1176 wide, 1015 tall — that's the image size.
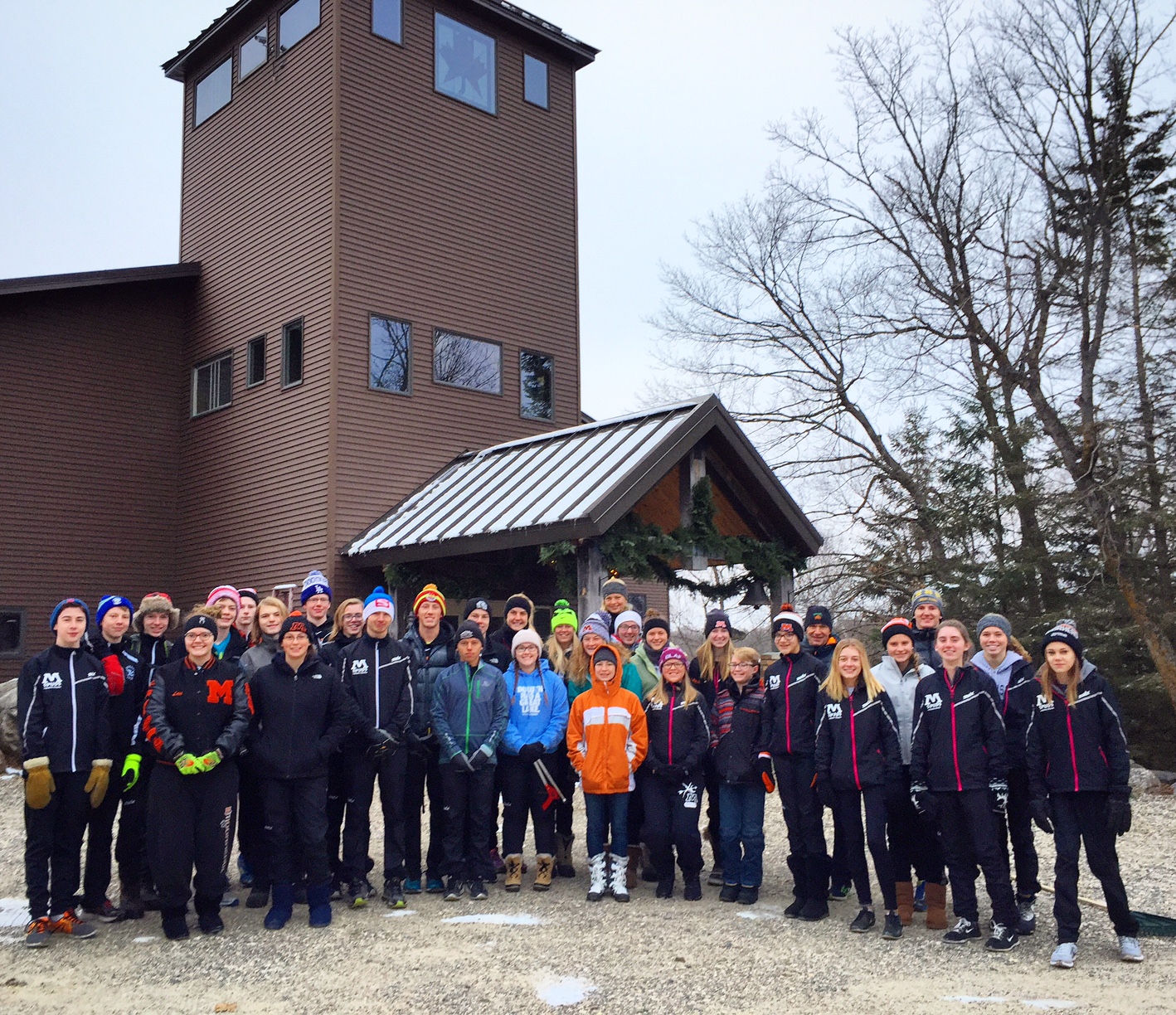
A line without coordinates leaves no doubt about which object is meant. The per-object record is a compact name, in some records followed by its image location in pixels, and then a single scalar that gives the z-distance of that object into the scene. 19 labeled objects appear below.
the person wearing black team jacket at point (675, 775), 7.36
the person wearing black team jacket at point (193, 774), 6.32
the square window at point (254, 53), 18.45
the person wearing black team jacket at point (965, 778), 6.21
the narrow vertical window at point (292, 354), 16.89
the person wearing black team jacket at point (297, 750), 6.61
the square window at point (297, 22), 17.31
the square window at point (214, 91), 19.36
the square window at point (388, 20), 17.27
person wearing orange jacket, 7.32
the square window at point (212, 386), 18.30
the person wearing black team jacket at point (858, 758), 6.57
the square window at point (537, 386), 18.58
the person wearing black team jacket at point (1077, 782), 5.90
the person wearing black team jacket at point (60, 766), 6.23
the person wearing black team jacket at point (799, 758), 6.95
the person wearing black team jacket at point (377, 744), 7.04
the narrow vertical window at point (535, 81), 19.19
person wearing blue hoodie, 7.60
